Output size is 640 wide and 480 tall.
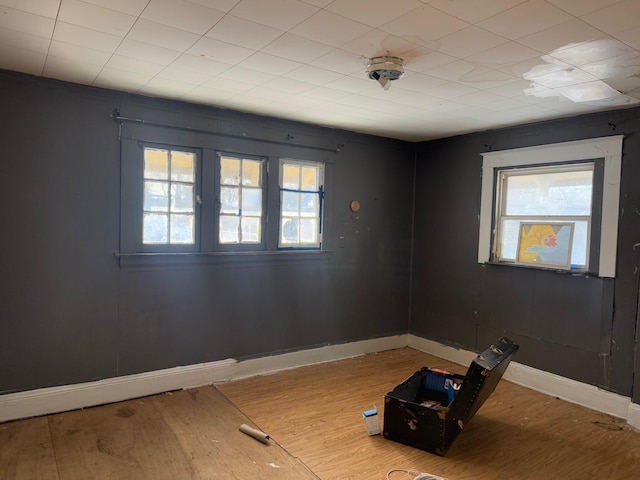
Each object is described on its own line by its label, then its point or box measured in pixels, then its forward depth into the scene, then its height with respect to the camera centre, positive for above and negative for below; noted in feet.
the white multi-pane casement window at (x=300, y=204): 13.51 +0.52
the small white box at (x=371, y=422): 9.51 -4.48
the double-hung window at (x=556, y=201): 10.96 +0.81
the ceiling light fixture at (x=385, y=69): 7.84 +2.89
